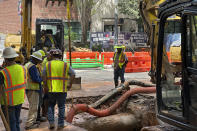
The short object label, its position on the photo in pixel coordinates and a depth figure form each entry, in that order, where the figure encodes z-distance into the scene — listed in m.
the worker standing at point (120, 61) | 12.21
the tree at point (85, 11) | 34.17
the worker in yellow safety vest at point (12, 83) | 5.46
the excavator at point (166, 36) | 5.89
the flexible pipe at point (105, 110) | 8.12
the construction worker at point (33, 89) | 6.71
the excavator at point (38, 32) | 13.89
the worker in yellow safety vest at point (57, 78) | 6.45
